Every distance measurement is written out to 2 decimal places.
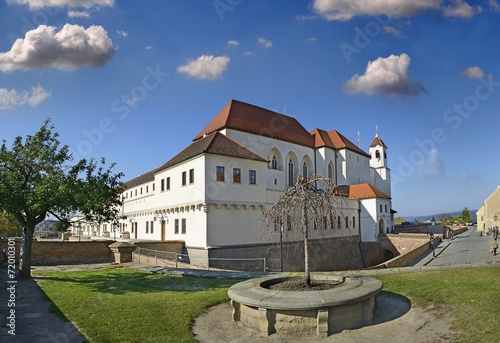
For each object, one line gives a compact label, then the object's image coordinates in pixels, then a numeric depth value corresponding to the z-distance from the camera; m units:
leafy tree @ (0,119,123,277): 13.90
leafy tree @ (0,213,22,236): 59.38
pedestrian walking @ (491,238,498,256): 27.14
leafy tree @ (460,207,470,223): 107.72
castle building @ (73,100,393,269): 26.92
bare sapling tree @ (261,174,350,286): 9.48
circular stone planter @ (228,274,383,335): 7.49
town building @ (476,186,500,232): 49.56
